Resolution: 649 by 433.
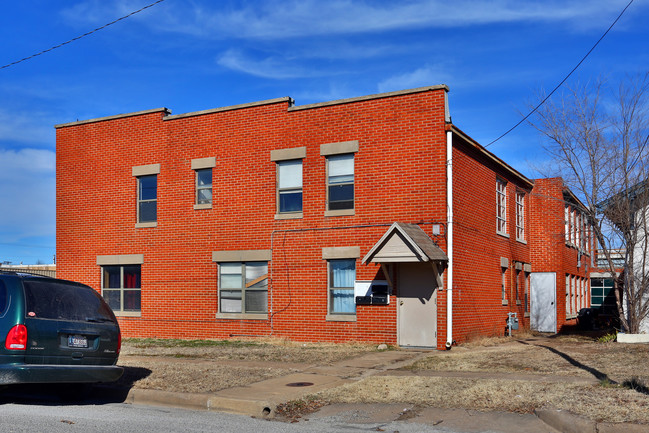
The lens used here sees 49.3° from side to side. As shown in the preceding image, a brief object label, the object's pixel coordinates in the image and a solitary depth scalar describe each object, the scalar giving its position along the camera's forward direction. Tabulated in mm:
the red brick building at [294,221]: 17312
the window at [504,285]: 22125
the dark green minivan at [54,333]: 8719
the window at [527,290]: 25089
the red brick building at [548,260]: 25250
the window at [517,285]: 23620
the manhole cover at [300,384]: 11039
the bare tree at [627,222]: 17266
